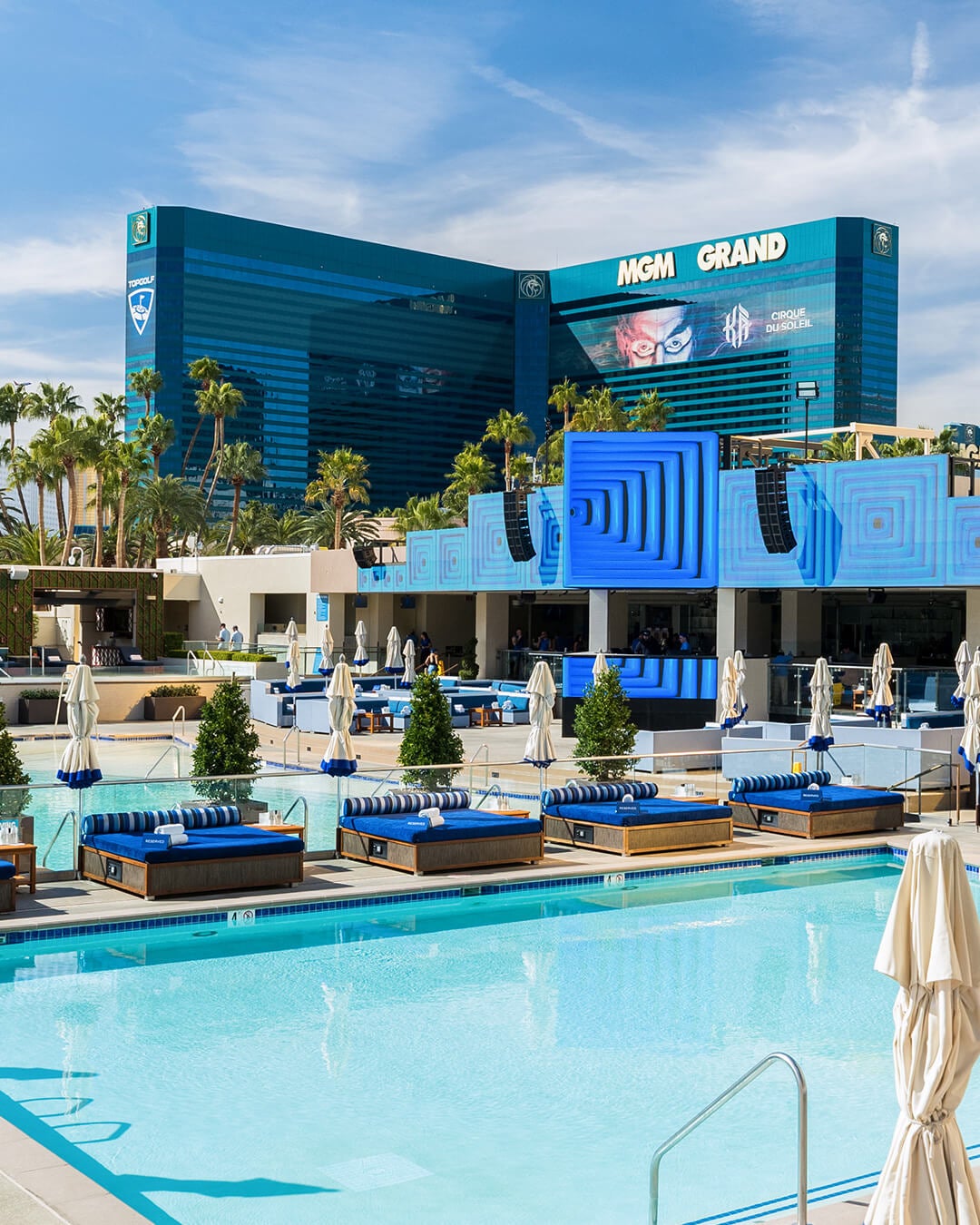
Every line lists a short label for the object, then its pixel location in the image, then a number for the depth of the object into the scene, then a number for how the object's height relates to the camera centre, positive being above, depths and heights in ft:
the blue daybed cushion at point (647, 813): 51.88 -6.84
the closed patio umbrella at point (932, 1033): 15.87 -4.61
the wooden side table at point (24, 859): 42.19 -7.35
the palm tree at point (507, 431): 249.14 +37.61
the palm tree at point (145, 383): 270.67 +49.36
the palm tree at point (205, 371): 263.90 +50.77
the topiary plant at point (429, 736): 61.21 -4.60
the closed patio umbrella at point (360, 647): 131.34 -1.48
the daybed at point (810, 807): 56.44 -7.05
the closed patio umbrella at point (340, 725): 49.96 -3.54
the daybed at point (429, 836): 47.34 -7.19
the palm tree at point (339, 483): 246.47 +27.74
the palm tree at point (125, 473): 213.66 +25.31
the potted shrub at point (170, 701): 112.06 -5.97
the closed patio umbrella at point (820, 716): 61.21 -3.52
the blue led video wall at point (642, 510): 100.83 +9.52
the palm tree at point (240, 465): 268.82 +33.05
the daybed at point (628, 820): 51.72 -7.10
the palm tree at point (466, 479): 232.73 +27.00
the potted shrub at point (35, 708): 107.96 -6.34
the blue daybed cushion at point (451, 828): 47.34 -6.90
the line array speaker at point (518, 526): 114.11 +9.15
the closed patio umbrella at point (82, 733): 44.60 -3.55
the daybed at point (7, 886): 39.50 -7.56
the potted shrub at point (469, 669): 129.19 -3.30
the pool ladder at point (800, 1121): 17.61 -6.34
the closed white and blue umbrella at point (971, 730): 58.44 -3.83
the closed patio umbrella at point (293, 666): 108.06 -2.75
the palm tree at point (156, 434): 244.63 +35.58
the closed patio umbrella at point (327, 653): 120.16 -1.94
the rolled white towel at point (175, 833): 43.96 -6.65
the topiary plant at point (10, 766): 51.19 -5.26
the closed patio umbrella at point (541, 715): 54.95 -3.37
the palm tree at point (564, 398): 255.50 +45.46
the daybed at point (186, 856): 42.55 -7.23
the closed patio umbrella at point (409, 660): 115.96 -2.27
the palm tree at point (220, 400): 263.08 +44.75
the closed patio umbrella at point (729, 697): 75.05 -3.25
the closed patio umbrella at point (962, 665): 80.64 -1.43
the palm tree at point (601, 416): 214.69 +36.14
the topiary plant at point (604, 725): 63.46 -4.17
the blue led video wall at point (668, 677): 97.96 -2.89
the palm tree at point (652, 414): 221.66 +37.08
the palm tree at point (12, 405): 248.93 +40.96
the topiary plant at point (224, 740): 57.06 -4.62
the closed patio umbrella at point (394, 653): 121.29 -1.80
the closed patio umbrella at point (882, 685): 76.28 -2.54
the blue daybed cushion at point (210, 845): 42.65 -6.92
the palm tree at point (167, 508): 230.68 +20.96
